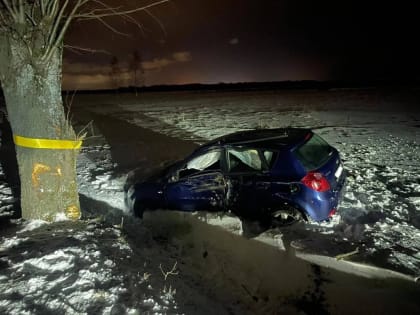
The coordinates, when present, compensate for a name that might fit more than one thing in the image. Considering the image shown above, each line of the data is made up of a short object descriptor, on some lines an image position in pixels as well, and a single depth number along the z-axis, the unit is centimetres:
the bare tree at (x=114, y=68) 8786
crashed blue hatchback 476
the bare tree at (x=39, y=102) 411
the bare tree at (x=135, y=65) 9200
